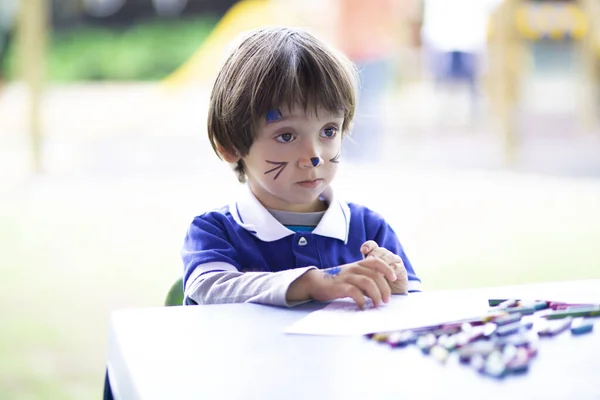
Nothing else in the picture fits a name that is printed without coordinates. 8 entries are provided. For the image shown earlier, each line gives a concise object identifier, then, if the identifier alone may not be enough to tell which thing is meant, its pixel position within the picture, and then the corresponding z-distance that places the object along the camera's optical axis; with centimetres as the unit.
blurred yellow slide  1204
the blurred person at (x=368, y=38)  899
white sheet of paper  161
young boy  220
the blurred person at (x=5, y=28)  1390
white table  128
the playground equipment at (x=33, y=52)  909
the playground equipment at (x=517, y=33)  1016
